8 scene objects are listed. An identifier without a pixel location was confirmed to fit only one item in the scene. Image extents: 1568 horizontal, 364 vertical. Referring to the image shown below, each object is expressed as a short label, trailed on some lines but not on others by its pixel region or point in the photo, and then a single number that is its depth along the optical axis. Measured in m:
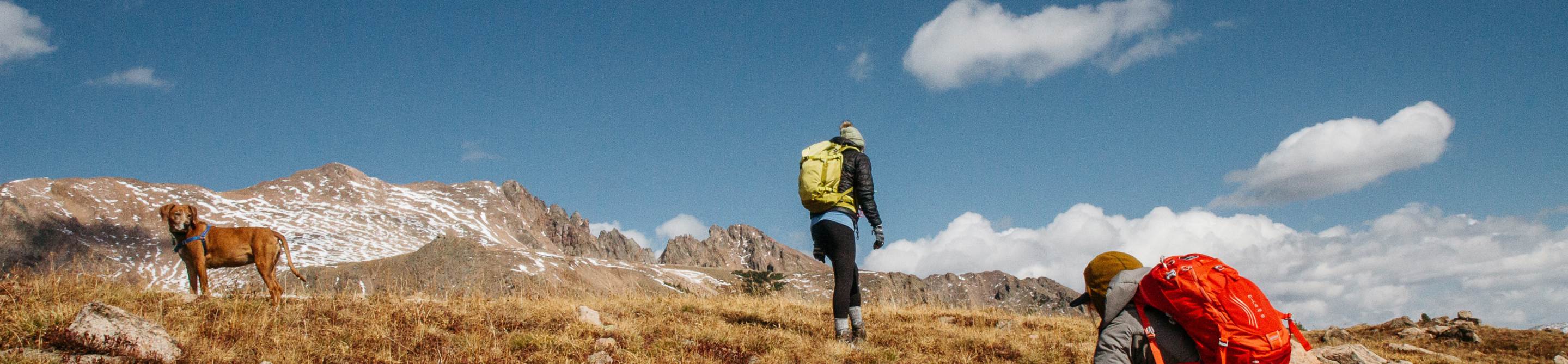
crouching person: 4.75
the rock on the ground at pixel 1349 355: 9.96
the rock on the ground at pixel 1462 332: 17.36
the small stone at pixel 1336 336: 15.77
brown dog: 10.92
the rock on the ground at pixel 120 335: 7.07
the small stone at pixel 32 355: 6.60
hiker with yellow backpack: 8.73
